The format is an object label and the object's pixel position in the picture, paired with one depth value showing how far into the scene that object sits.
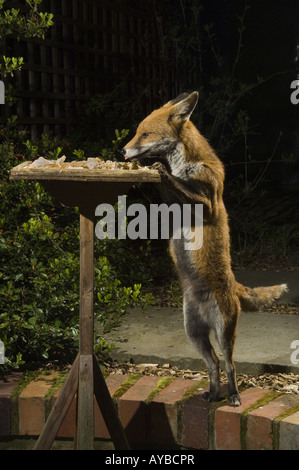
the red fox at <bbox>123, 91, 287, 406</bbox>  3.30
